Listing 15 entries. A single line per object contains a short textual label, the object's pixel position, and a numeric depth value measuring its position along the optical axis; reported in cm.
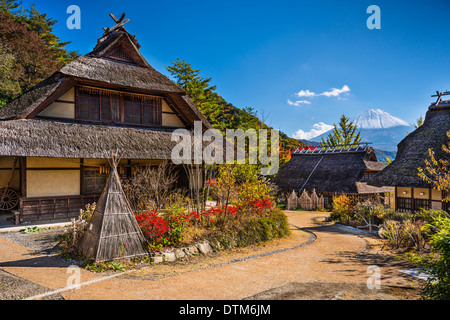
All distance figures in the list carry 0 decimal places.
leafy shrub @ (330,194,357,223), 1731
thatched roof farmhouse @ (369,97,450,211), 1498
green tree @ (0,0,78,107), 1795
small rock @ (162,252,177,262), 805
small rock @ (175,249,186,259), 834
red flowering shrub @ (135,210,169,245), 841
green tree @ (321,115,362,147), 4797
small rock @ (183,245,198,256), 862
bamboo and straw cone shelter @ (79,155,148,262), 733
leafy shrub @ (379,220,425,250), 998
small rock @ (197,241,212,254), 898
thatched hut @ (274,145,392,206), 2369
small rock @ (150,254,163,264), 779
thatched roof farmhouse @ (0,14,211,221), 1166
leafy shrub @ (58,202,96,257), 802
